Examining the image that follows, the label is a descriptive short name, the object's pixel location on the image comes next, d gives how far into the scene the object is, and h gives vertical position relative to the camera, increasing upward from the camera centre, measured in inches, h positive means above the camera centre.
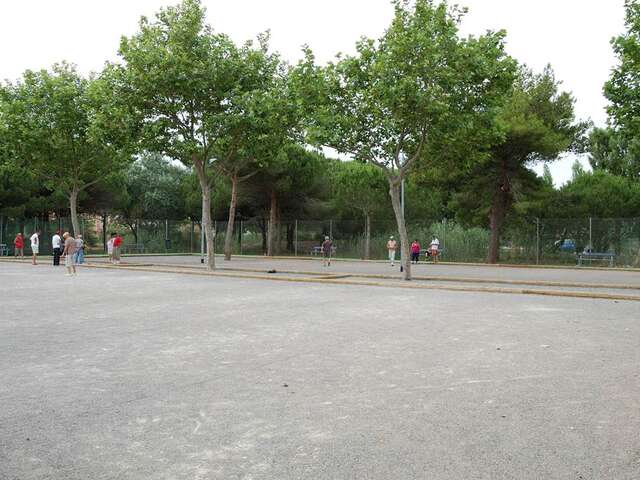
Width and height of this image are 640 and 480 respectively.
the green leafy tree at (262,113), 922.1 +204.3
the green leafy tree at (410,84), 718.5 +198.7
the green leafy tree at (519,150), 1165.1 +187.0
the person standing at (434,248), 1257.4 -5.9
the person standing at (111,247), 1173.1 -4.8
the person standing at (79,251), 1078.4 -11.7
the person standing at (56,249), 1055.1 -8.1
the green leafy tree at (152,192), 2016.5 +177.6
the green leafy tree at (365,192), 1476.4 +131.9
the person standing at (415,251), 1250.6 -12.3
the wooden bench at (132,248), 1669.5 -9.3
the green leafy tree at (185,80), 886.4 +244.7
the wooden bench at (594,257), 1144.2 -20.7
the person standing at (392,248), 1116.4 -4.5
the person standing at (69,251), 815.7 -8.9
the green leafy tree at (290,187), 1539.1 +152.4
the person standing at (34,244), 1091.9 +0.6
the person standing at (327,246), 1093.6 -1.2
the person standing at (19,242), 1322.6 +3.9
